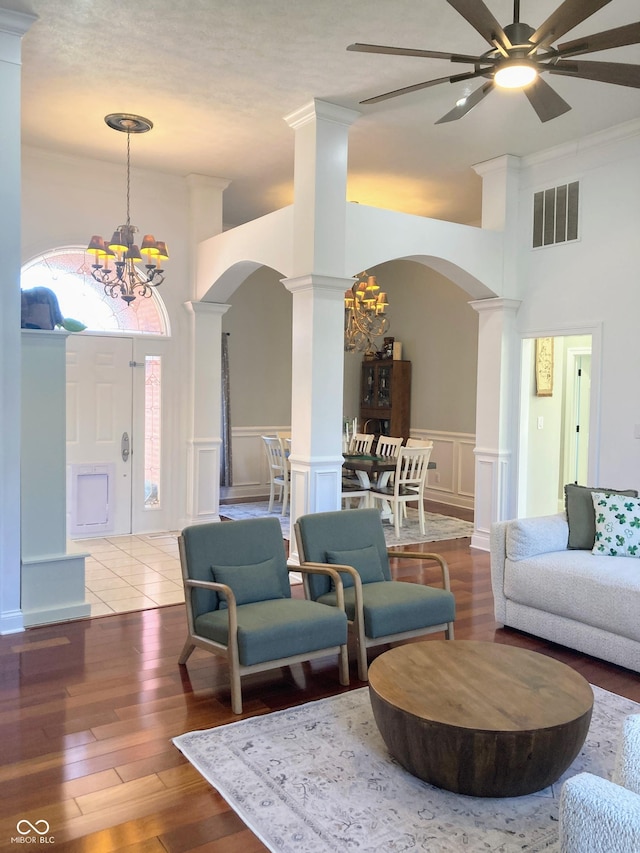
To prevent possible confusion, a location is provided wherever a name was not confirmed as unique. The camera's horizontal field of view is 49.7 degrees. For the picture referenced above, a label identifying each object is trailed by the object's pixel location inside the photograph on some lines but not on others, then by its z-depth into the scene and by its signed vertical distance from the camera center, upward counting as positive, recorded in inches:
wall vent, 241.0 +69.0
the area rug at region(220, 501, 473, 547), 278.2 -52.9
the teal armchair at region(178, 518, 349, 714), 127.0 -41.3
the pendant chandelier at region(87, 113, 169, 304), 214.1 +47.6
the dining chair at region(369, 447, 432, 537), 276.8 -30.6
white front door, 265.9 -13.4
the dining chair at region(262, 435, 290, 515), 318.7 -28.8
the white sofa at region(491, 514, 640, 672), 147.3 -41.7
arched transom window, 260.8 +40.2
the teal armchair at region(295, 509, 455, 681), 143.5 -41.1
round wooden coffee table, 95.7 -44.7
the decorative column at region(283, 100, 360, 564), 207.9 +31.8
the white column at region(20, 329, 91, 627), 171.8 -23.0
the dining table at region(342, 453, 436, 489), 285.6 -25.6
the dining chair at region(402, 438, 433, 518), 301.3 -16.5
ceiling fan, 103.5 +57.6
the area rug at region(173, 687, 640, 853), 90.2 -56.3
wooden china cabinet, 390.9 +4.7
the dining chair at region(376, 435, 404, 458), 310.2 -20.5
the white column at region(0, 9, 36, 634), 163.5 +20.6
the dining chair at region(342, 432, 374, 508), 287.1 -33.6
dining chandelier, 285.6 +41.8
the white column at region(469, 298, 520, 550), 260.5 -2.7
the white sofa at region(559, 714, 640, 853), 53.4 -32.4
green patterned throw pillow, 166.7 -28.7
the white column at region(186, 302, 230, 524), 285.0 -4.1
